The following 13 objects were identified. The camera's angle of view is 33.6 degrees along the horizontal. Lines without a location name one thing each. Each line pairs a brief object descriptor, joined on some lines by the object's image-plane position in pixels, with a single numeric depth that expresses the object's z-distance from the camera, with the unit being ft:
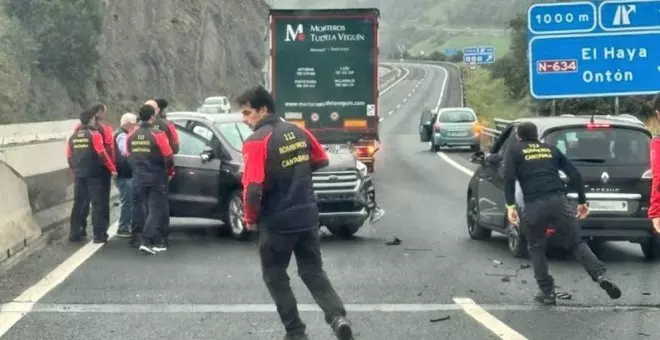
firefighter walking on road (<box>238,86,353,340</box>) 24.07
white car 167.49
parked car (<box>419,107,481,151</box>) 117.39
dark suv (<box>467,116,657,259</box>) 38.68
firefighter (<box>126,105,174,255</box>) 41.81
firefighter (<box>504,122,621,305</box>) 31.40
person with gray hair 45.03
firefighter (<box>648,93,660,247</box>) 26.27
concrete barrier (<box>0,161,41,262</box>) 39.88
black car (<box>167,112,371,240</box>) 45.29
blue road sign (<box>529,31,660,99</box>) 62.03
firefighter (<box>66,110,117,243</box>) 43.93
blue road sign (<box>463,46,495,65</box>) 207.41
